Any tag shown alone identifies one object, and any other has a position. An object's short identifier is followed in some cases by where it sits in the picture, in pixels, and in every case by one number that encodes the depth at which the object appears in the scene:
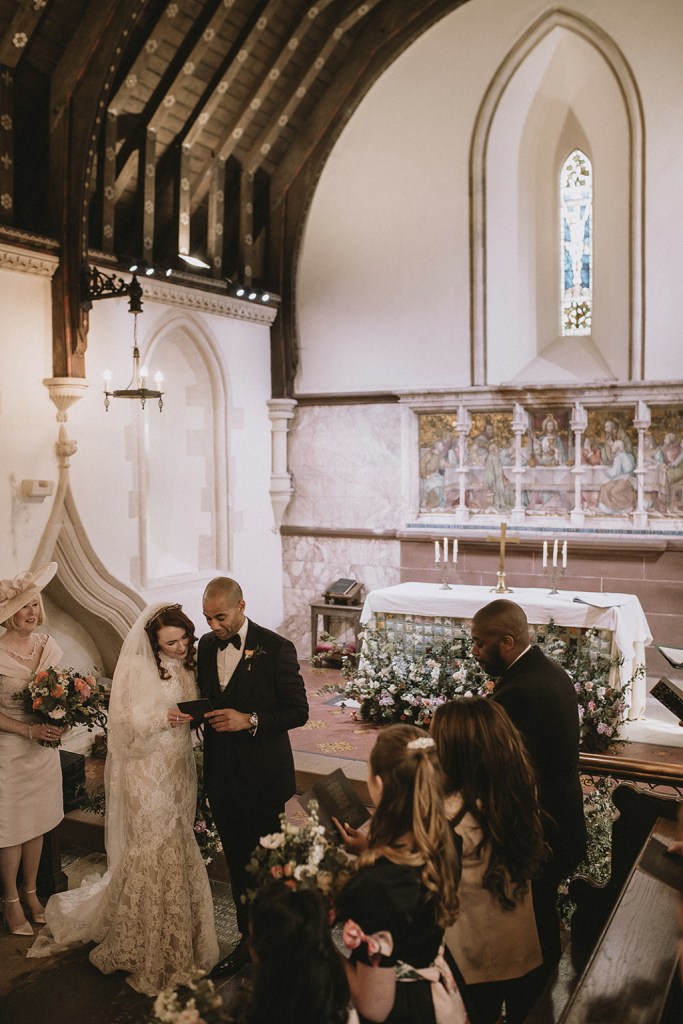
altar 7.25
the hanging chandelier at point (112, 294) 6.74
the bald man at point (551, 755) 3.02
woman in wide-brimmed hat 4.05
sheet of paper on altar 7.24
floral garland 6.62
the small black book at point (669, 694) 3.65
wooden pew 2.37
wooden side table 9.51
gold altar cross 7.76
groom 3.69
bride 3.65
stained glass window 9.12
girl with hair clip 2.06
